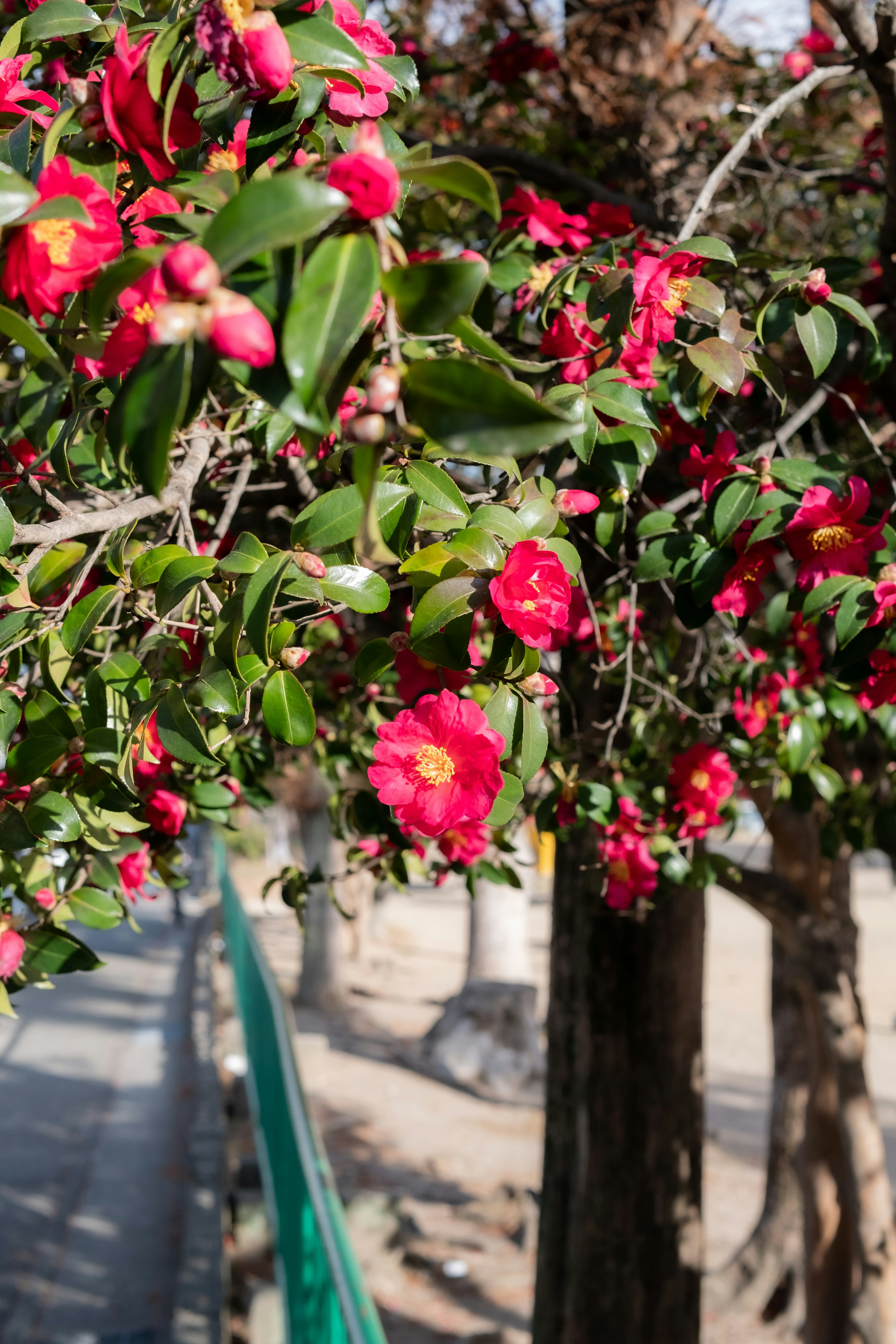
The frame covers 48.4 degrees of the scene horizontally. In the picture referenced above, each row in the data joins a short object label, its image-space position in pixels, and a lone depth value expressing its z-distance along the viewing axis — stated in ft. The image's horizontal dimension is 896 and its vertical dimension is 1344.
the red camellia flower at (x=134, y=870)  5.60
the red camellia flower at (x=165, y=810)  5.12
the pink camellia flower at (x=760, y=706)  6.20
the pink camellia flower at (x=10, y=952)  4.22
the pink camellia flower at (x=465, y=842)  5.92
